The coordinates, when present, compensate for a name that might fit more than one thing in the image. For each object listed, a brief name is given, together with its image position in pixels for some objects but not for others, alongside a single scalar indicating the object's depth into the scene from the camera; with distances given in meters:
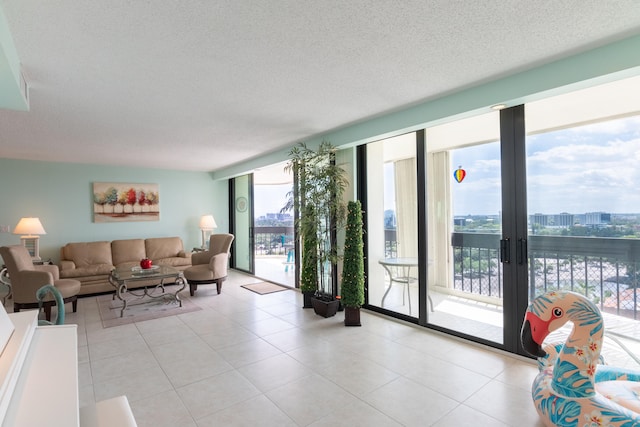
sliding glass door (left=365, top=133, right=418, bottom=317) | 4.06
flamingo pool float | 1.78
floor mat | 5.86
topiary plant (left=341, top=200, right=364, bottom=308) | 4.03
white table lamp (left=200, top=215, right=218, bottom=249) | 7.52
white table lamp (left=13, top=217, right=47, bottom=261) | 5.41
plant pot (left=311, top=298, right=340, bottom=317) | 4.33
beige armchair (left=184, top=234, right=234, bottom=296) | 5.61
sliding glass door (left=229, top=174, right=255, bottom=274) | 7.70
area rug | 4.36
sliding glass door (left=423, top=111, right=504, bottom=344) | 3.30
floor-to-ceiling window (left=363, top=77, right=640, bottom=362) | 2.65
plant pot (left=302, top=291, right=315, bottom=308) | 4.79
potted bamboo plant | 4.31
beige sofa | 5.60
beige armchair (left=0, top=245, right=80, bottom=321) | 4.19
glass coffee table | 4.85
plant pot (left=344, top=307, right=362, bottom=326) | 4.00
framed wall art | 6.75
